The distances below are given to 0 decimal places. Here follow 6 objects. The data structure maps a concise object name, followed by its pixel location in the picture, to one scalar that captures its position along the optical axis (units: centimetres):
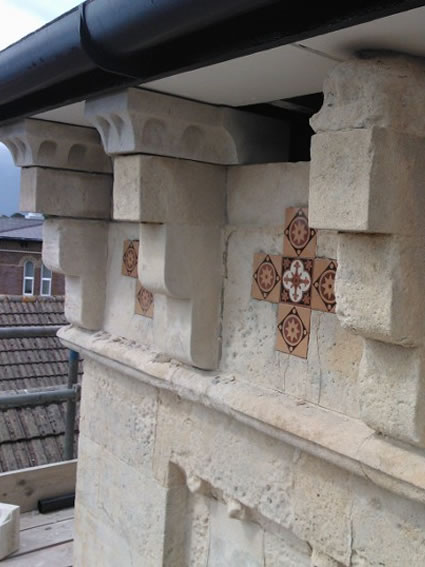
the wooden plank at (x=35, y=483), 346
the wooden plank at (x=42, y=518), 343
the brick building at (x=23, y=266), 2081
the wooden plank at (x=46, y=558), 305
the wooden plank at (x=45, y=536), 320
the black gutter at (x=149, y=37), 116
